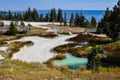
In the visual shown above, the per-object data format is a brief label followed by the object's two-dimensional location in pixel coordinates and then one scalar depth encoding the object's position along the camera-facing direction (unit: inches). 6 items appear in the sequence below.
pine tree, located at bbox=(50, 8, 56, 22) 7243.1
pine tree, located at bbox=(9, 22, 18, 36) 3908.5
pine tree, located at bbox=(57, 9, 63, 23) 7249.0
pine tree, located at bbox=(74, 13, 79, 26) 6246.1
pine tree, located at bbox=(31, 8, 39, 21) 7425.2
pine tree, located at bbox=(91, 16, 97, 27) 6091.0
